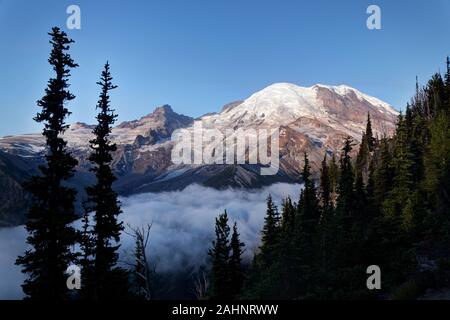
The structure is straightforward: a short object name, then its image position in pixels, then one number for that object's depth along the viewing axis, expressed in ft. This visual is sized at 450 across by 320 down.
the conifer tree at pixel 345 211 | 137.90
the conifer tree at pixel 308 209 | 174.89
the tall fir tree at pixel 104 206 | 95.66
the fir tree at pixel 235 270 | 186.31
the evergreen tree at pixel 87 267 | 89.75
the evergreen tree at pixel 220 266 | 179.01
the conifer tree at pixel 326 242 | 139.44
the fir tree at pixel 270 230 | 244.63
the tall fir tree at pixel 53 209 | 80.28
